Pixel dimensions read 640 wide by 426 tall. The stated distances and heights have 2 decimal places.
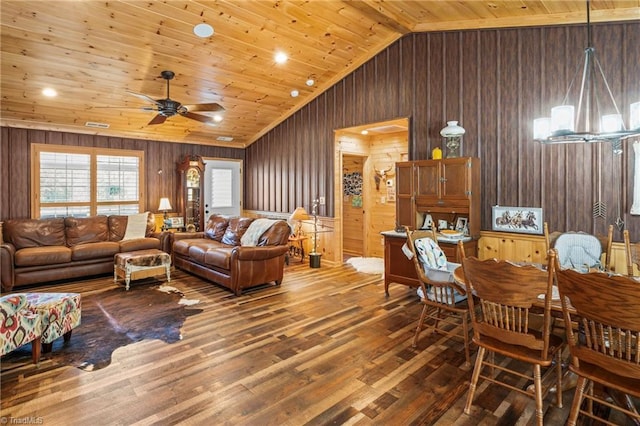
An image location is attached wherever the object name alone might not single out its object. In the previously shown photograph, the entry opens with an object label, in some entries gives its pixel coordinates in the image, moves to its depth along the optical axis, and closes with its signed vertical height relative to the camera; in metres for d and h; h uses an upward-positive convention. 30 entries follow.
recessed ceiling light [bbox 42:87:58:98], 5.33 +1.84
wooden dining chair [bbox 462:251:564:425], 2.11 -0.65
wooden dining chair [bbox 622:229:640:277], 3.01 -0.36
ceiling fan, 4.62 +1.39
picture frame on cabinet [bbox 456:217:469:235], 4.86 -0.16
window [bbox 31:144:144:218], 6.47 +0.63
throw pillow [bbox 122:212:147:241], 6.56 -0.25
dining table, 2.24 -0.57
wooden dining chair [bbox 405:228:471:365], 3.12 -0.73
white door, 8.41 +0.65
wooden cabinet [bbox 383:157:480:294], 4.62 +0.16
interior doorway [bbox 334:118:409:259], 7.07 +0.63
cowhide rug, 3.17 -1.20
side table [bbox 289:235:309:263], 7.35 -0.68
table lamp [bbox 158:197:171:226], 7.45 +0.18
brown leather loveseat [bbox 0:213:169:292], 5.20 -0.53
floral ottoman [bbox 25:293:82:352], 3.08 -0.89
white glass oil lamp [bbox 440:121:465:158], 4.80 +1.05
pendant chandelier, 2.57 +0.75
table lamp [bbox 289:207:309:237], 6.80 -0.03
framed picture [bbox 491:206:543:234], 4.44 -0.08
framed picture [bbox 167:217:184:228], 7.63 -0.18
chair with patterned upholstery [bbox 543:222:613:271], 3.32 -0.33
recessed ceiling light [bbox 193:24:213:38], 4.50 +2.34
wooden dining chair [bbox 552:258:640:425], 1.73 -0.61
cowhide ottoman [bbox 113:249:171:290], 5.22 -0.77
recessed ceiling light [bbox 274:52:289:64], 5.52 +2.44
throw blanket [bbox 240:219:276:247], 5.47 -0.29
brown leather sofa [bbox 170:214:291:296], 4.96 -0.59
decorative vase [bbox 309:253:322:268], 6.84 -0.89
